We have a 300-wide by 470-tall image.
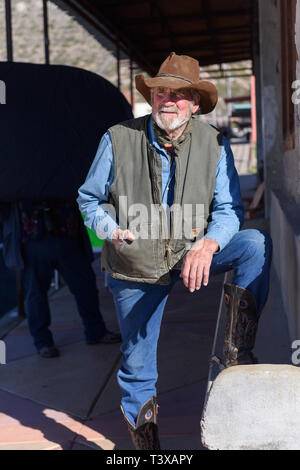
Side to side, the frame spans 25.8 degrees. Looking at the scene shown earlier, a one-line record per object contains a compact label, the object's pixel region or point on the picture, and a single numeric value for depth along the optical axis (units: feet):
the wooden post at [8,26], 19.51
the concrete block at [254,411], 7.36
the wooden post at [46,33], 23.88
